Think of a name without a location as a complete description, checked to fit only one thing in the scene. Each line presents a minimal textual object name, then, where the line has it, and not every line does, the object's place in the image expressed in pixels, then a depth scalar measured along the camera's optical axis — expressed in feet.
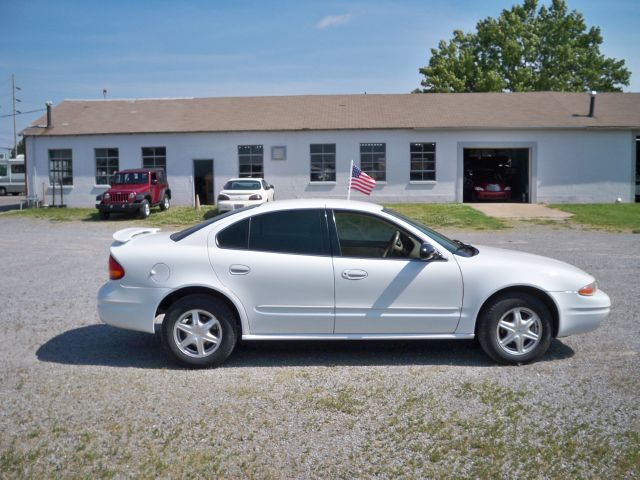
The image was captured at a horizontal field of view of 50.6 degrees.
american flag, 65.41
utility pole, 239.71
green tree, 162.91
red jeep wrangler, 83.41
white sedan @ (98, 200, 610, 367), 20.61
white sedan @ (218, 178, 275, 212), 79.87
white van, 165.27
